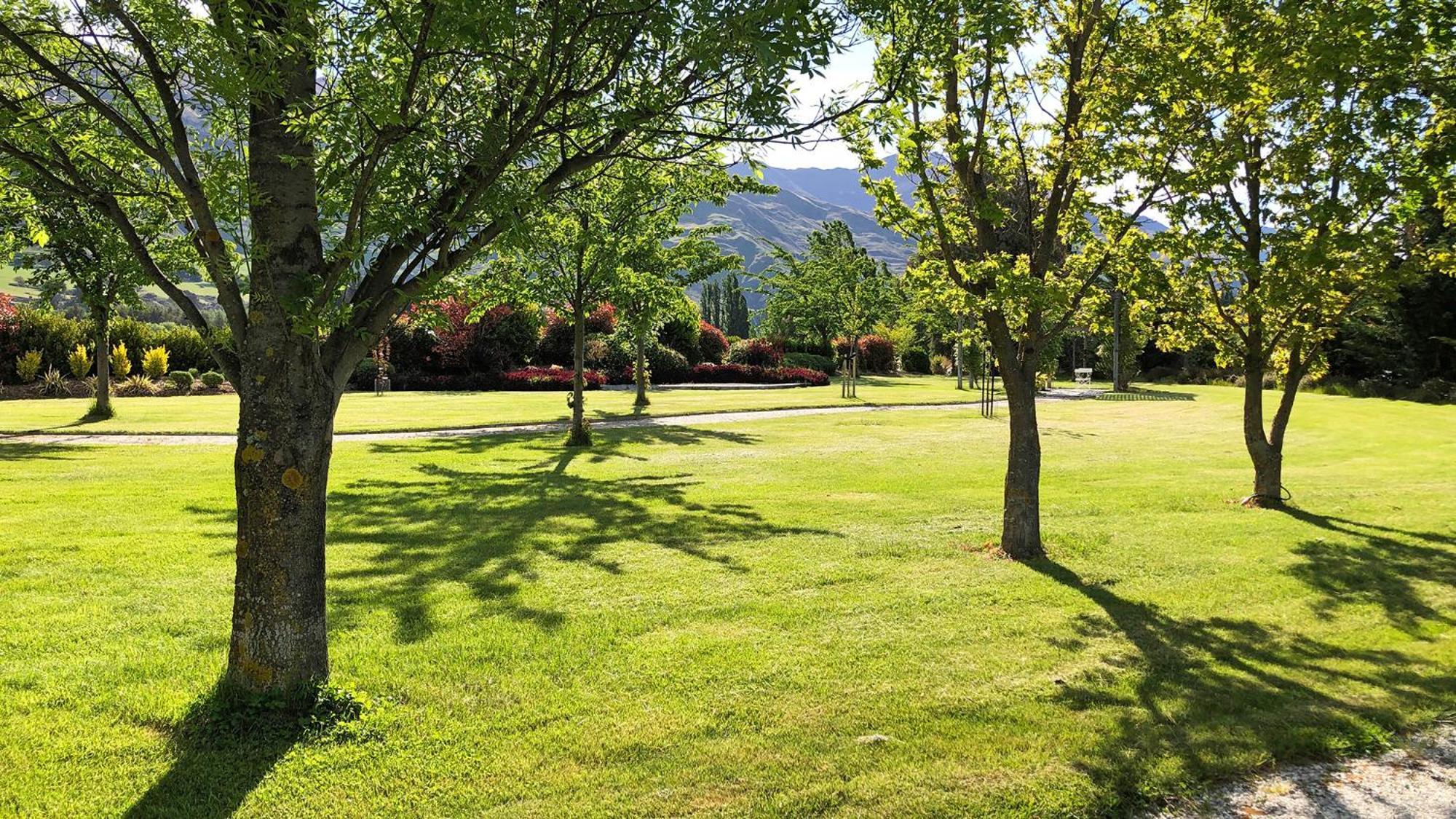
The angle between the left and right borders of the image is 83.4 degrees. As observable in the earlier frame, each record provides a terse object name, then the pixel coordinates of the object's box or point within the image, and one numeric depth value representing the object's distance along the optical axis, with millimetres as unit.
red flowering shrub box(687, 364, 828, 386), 43875
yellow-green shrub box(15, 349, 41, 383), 28922
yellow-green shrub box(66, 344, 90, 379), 29297
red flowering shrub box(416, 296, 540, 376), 37969
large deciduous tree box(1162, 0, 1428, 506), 6980
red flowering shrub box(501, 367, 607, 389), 37062
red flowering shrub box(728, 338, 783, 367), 47719
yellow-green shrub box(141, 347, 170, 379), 32406
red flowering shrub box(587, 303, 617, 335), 40188
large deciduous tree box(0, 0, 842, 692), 3883
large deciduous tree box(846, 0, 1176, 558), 8195
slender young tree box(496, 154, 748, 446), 17500
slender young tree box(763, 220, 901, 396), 42594
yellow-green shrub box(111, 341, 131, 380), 30688
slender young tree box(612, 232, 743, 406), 19391
